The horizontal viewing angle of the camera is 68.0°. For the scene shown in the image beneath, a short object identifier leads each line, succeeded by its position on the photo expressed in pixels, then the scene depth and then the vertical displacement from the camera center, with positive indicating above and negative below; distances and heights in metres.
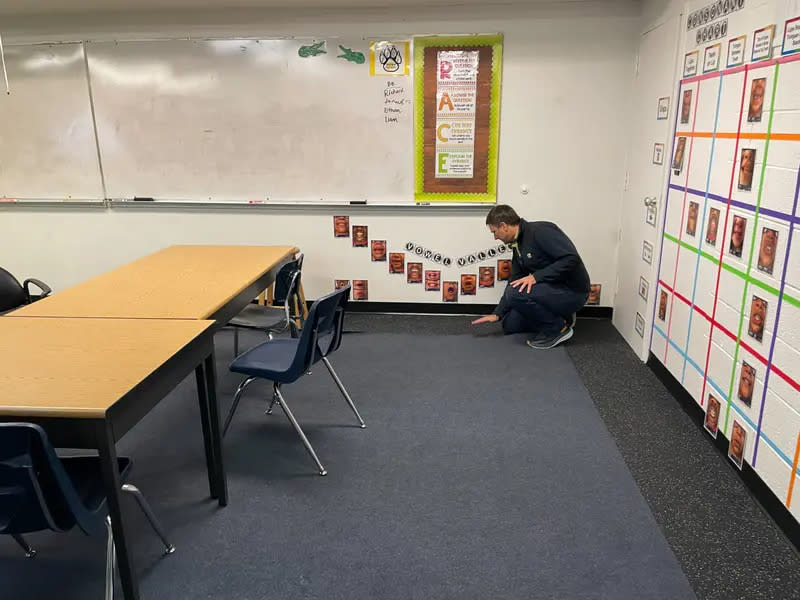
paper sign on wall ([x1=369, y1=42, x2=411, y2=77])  4.15 +0.60
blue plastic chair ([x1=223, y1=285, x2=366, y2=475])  2.45 -0.91
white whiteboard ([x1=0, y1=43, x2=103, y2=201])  4.38 +0.14
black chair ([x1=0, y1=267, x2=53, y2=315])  3.47 -0.83
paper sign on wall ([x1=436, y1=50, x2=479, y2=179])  4.14 +0.23
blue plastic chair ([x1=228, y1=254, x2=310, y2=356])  3.32 -0.95
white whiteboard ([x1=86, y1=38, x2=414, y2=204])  4.27 +0.16
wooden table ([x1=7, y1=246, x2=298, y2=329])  2.46 -0.65
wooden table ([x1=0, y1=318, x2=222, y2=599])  1.55 -0.65
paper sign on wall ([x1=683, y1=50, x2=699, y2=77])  3.02 +0.41
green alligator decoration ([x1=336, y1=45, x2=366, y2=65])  4.19 +0.62
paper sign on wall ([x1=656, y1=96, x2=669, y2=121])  3.42 +0.20
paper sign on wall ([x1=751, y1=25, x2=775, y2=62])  2.28 +0.39
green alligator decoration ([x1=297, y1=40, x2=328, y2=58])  4.20 +0.66
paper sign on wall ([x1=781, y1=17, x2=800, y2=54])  2.09 +0.37
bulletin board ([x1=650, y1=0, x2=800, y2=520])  2.12 -0.37
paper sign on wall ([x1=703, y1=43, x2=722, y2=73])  2.74 +0.39
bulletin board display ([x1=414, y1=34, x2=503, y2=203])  4.12 +0.20
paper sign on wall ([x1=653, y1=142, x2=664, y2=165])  3.46 -0.05
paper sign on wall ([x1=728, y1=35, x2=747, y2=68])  2.51 +0.39
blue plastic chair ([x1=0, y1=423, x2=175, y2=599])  1.39 -0.83
